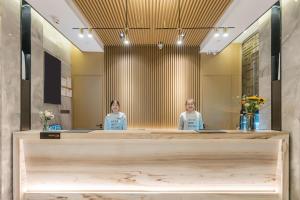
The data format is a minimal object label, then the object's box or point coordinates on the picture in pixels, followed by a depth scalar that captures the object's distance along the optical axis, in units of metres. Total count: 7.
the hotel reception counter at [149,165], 3.12
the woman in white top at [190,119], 4.39
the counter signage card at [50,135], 3.01
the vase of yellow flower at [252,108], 3.22
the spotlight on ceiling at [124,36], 3.87
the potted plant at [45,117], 3.26
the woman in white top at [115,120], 4.40
